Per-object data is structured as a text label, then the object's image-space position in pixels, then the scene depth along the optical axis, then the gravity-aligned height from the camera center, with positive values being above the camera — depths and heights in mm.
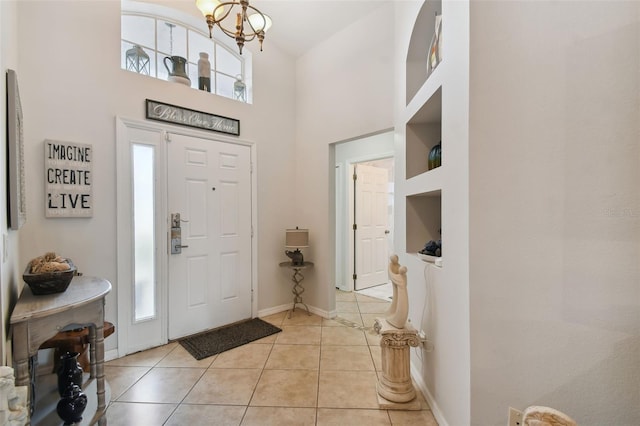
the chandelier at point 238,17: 1809 +1363
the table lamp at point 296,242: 3314 -396
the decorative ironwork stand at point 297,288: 3559 -1066
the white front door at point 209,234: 2770 -266
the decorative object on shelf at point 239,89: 3344 +1514
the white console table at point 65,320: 1178 -537
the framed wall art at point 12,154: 1370 +297
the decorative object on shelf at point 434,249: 1769 -265
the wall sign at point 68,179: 2105 +262
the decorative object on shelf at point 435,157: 1848 +372
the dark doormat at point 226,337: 2557 -1329
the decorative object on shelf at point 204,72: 2971 +1536
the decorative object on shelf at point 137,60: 2590 +1481
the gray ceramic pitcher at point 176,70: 2799 +1481
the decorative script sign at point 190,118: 2615 +982
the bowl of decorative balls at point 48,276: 1363 -336
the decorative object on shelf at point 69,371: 1588 -979
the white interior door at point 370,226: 4648 -289
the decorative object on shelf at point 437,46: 1765 +1119
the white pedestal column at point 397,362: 1820 -1053
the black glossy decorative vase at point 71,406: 1475 -1080
